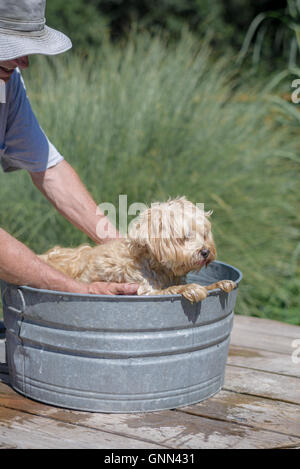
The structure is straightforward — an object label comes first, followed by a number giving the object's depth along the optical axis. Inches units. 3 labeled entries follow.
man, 85.3
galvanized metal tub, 76.4
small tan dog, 95.6
